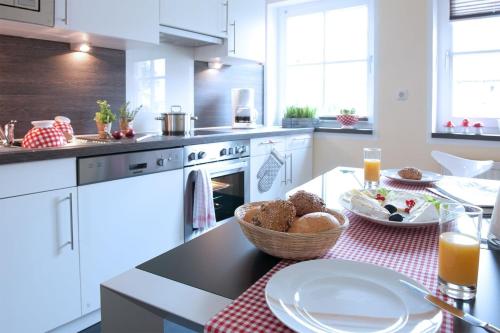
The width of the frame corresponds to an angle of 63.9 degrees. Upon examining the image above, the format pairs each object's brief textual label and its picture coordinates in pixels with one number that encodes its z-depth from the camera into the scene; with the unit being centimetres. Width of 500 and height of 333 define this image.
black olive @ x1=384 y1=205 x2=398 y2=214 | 109
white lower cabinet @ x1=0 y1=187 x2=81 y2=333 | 162
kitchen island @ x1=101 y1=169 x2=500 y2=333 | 62
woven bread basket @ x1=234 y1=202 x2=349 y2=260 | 76
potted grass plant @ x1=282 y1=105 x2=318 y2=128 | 365
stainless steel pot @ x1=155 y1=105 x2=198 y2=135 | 268
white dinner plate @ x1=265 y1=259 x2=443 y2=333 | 55
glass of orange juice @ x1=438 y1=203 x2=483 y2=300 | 68
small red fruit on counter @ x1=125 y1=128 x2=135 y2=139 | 242
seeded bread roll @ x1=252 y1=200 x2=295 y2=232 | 80
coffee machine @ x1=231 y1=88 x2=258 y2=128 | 344
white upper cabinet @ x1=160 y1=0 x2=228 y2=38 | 257
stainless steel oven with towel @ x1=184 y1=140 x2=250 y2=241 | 245
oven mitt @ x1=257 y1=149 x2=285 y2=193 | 313
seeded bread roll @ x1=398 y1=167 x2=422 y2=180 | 157
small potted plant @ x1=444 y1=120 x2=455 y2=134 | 318
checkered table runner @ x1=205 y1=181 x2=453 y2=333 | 57
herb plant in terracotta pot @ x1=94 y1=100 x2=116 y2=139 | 236
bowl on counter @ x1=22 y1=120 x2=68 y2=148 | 179
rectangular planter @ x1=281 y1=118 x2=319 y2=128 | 364
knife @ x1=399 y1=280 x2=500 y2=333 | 55
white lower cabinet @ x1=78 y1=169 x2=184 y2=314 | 190
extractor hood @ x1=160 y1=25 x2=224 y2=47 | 262
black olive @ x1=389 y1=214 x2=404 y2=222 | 102
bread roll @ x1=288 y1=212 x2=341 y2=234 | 78
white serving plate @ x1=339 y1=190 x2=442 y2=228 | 100
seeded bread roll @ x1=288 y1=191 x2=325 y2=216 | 89
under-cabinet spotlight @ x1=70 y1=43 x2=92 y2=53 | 239
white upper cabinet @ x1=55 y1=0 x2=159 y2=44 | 201
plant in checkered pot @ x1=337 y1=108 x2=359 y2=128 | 354
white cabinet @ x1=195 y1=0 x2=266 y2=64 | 315
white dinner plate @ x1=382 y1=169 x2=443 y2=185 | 154
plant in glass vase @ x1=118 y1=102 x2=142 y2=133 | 251
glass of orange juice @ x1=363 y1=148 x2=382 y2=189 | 149
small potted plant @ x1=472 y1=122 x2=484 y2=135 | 311
